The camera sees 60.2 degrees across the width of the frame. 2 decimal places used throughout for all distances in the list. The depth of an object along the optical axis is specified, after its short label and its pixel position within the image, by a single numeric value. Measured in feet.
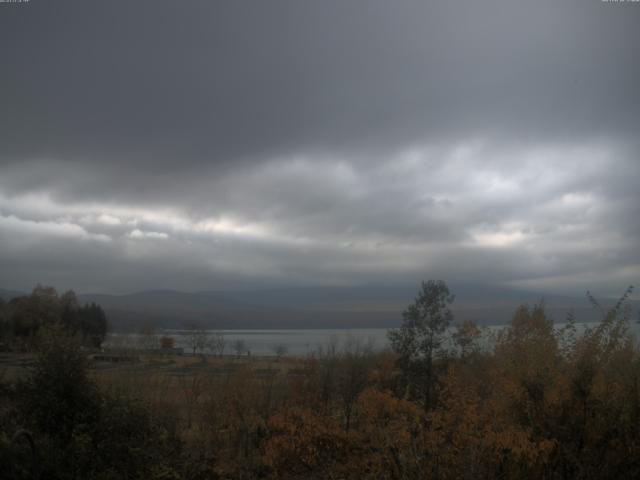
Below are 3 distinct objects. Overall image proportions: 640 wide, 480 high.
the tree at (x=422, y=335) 86.02
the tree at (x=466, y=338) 88.78
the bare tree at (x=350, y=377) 79.53
